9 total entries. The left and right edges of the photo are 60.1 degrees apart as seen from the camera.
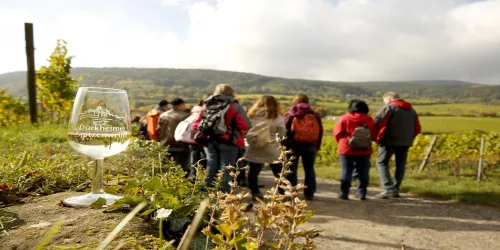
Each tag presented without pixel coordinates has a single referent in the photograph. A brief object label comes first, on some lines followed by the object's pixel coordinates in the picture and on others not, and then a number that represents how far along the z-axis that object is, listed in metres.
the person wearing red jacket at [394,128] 8.95
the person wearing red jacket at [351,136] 8.46
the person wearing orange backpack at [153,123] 8.86
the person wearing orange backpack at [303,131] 8.11
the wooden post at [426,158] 15.30
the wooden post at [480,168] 12.91
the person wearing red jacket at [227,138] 6.54
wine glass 1.58
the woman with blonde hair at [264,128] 7.87
